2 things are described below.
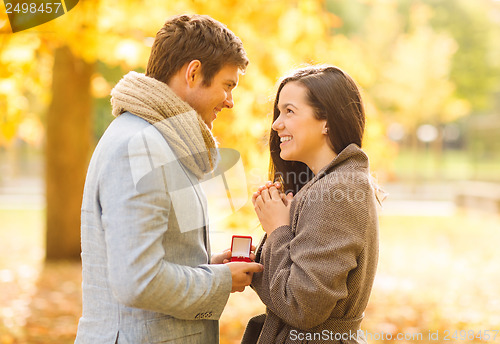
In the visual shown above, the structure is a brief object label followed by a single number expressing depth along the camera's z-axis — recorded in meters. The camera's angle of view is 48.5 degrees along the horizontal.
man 1.76
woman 2.02
